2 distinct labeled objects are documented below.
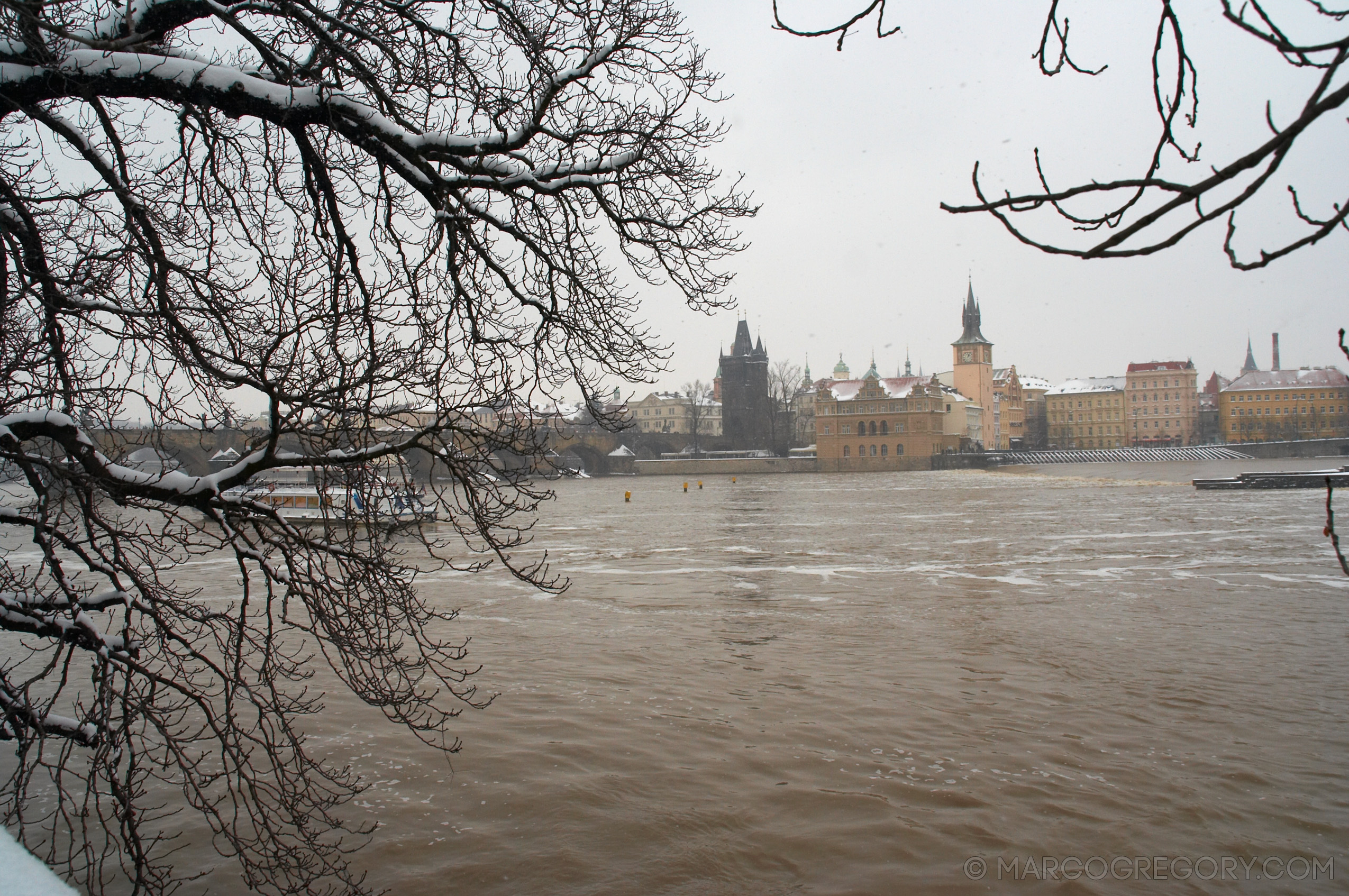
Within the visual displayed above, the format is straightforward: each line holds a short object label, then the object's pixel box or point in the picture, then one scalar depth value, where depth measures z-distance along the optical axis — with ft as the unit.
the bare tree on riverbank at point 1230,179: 5.12
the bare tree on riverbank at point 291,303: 13.51
